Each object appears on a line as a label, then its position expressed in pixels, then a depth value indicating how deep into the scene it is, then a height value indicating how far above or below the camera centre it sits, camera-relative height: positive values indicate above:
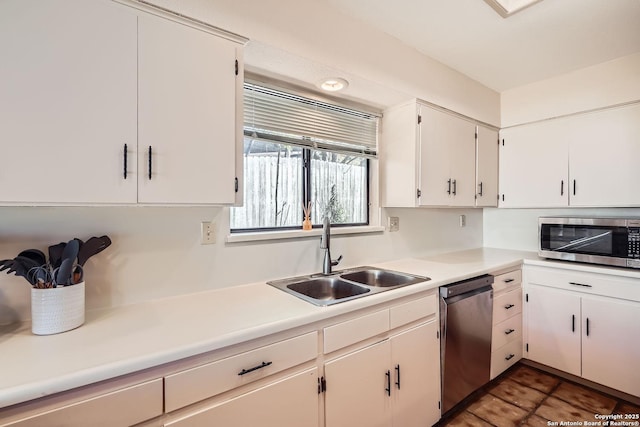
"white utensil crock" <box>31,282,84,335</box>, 1.04 -0.33
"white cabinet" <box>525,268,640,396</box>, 2.02 -0.79
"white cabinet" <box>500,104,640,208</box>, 2.23 +0.43
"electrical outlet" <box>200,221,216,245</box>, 1.56 -0.10
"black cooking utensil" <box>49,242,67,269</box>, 1.12 -0.15
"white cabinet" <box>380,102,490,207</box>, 2.14 +0.42
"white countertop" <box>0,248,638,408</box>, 0.82 -0.41
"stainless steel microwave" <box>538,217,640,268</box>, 2.08 -0.18
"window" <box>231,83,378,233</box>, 1.81 +0.37
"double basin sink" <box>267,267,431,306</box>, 1.72 -0.40
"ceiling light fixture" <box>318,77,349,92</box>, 1.79 +0.78
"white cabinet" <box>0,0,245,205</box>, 0.94 +0.38
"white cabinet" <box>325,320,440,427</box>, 1.35 -0.82
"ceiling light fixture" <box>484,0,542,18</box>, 1.61 +1.12
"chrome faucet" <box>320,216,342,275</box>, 1.88 -0.20
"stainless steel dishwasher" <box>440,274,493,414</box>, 1.81 -0.76
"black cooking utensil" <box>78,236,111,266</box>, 1.17 -0.13
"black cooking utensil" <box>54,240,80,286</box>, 1.06 -0.17
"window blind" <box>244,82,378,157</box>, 1.76 +0.59
